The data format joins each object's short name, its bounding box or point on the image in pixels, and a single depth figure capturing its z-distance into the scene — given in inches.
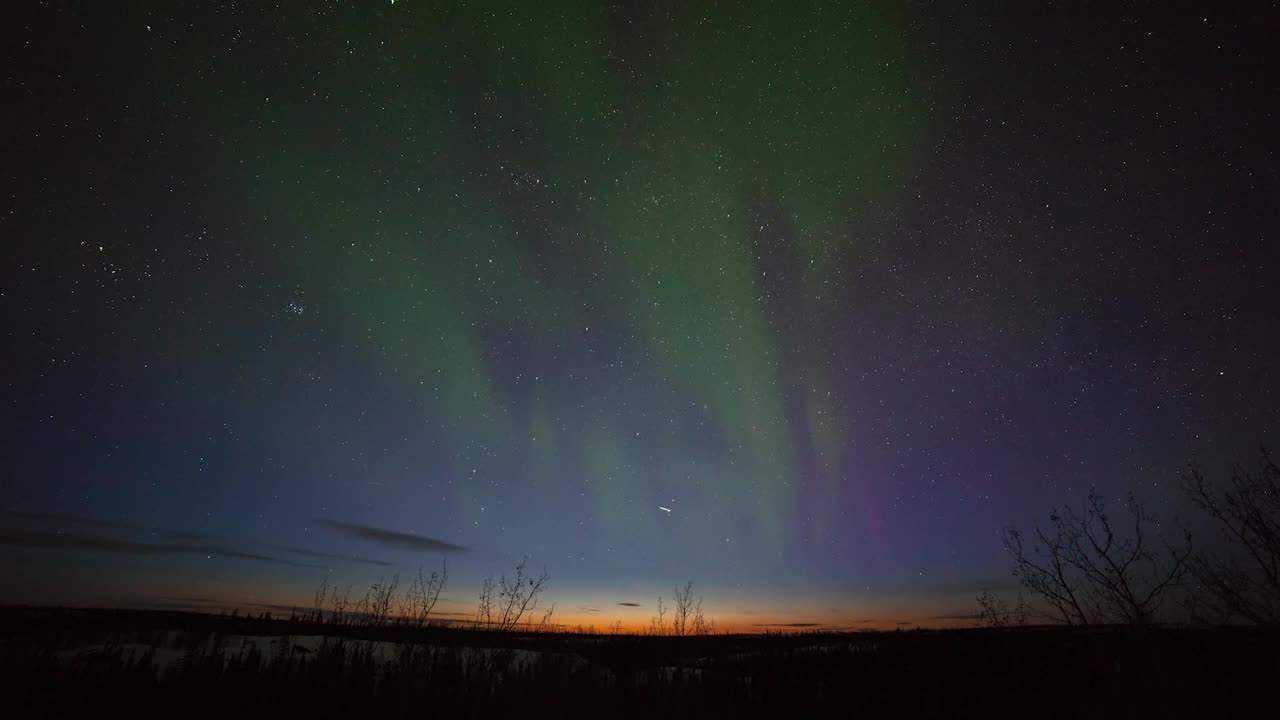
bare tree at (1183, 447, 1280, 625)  652.1
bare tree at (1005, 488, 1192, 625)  697.0
